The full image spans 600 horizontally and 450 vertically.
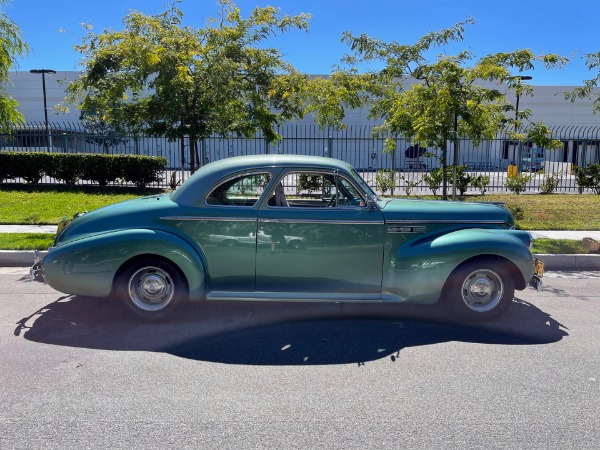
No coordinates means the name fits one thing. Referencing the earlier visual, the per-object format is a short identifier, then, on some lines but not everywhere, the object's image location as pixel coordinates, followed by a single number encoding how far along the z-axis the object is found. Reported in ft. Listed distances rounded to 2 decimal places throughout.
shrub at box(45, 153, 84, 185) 51.21
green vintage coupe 17.70
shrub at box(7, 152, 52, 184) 50.88
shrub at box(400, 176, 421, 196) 55.24
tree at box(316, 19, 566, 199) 31.91
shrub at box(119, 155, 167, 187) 51.37
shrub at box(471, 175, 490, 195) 55.26
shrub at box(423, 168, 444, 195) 54.19
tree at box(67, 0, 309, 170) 29.81
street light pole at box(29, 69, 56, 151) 115.14
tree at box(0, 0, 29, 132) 30.23
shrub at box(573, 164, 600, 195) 58.39
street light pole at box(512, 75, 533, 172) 32.53
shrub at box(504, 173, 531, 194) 57.98
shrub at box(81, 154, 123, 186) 51.06
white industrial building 140.46
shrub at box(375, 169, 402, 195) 54.77
